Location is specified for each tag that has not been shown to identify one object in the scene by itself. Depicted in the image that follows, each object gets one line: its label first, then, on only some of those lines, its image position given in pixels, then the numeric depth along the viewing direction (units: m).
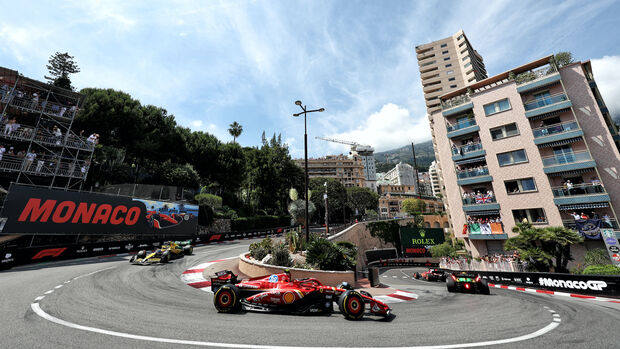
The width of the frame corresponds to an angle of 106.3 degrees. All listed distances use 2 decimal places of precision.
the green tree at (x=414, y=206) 65.50
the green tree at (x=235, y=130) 67.31
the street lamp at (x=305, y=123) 14.07
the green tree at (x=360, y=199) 81.38
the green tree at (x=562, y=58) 22.92
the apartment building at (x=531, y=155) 20.53
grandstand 22.72
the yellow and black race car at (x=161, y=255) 14.45
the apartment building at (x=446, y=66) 74.56
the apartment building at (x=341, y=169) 113.06
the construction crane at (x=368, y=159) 183.88
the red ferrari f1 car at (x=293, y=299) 6.01
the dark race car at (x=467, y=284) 10.70
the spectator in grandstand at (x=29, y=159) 22.42
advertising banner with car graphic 17.14
